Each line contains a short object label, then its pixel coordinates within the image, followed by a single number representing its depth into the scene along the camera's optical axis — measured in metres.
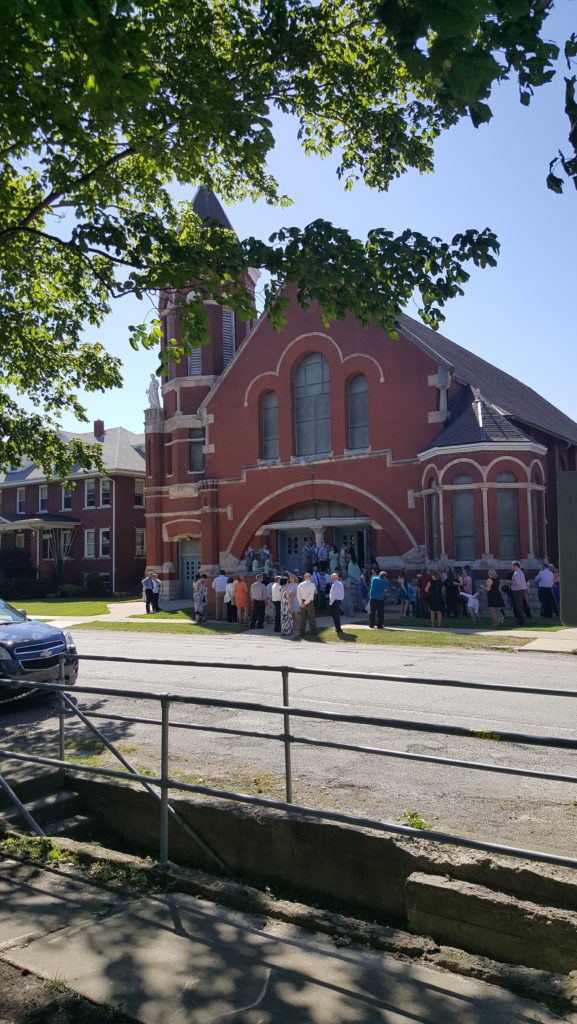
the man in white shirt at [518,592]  22.42
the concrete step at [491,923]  4.09
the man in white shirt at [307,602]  21.20
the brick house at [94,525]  48.56
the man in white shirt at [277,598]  23.00
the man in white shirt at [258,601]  24.42
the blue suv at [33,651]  10.73
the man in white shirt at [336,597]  21.52
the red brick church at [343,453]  27.30
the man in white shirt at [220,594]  27.50
